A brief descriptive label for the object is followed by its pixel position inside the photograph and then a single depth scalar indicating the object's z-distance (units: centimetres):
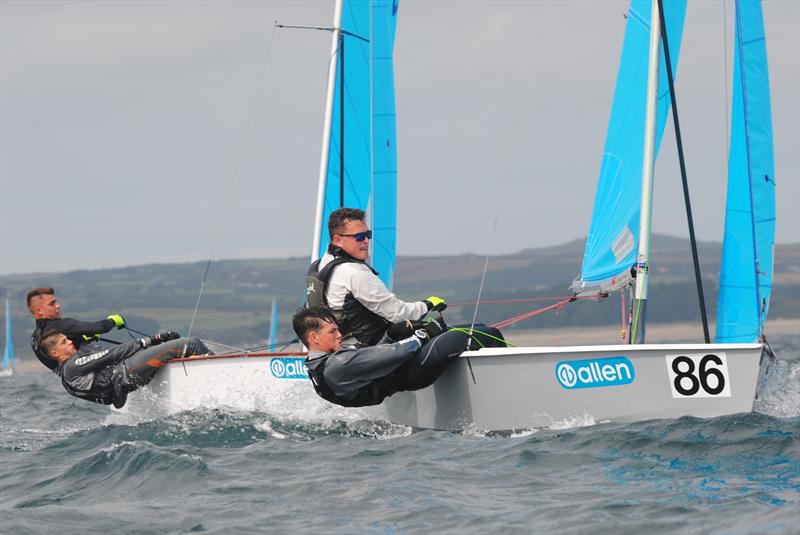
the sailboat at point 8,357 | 12343
